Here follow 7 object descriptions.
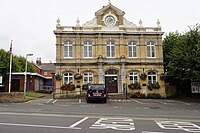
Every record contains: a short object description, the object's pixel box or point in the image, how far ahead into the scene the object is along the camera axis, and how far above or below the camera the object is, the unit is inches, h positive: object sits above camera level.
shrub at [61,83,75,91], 738.4 -42.6
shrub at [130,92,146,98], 737.9 -82.7
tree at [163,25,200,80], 582.9 +81.1
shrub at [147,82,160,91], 754.6 -40.9
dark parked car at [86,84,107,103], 545.6 -56.8
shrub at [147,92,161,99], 740.9 -84.0
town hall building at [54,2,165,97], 761.9 +125.4
